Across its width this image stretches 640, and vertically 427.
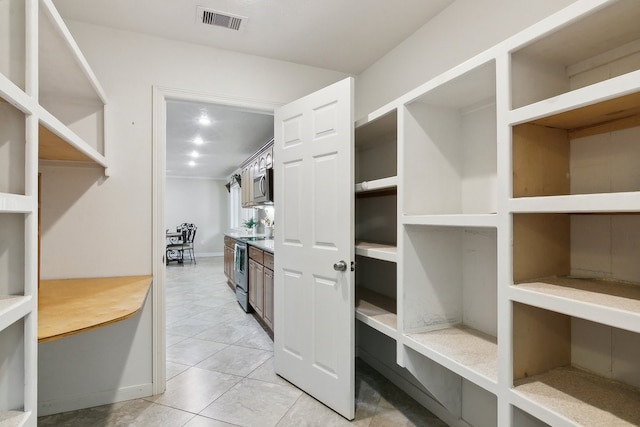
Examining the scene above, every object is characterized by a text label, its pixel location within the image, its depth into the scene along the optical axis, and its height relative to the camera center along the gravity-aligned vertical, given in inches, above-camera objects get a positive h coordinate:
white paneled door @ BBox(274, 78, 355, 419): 79.2 -8.0
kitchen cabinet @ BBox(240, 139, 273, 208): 184.6 +33.5
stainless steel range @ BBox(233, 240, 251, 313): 168.8 -32.1
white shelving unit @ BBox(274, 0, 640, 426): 40.3 -1.9
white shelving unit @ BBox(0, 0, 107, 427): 37.3 +0.1
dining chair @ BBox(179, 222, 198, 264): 345.4 -22.4
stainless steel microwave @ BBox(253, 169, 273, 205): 175.0 +17.2
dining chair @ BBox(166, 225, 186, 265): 329.7 -32.6
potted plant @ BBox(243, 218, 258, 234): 272.7 -7.5
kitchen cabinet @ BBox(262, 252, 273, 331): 129.0 -30.6
